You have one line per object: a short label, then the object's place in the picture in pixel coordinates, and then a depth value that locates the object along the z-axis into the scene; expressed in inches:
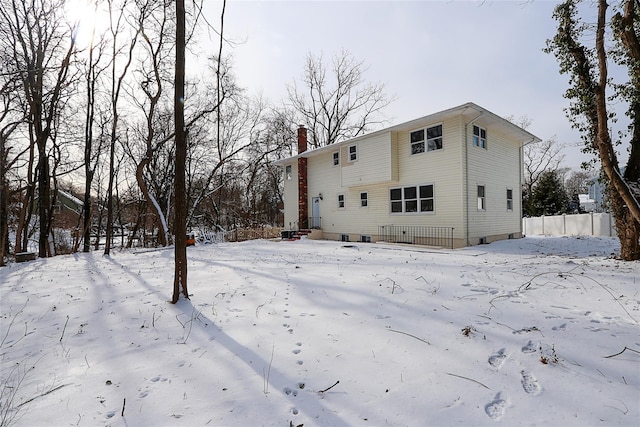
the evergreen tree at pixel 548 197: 994.7
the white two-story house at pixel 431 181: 462.3
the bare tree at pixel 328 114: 1055.6
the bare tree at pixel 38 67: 489.4
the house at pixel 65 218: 1042.1
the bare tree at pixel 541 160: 1194.6
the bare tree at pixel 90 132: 564.1
